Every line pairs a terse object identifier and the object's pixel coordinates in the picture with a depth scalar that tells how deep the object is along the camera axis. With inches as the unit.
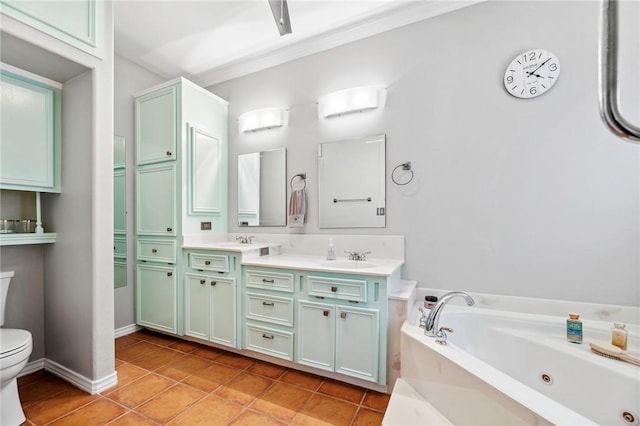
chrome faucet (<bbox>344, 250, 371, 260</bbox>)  91.8
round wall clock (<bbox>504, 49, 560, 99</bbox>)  73.7
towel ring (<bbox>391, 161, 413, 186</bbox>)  90.2
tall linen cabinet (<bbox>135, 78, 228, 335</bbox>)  103.9
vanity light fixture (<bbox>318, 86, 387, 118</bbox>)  93.9
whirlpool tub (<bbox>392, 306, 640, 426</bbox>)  42.3
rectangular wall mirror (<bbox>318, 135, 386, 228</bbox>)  94.7
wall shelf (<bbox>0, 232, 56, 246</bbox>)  69.4
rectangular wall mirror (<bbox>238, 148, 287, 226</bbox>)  111.3
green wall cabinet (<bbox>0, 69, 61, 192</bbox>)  70.0
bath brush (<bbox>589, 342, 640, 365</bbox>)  54.6
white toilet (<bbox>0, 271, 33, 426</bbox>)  57.5
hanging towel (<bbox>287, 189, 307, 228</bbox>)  104.4
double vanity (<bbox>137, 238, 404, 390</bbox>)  71.8
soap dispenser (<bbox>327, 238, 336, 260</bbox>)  94.7
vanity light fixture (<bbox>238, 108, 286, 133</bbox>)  111.4
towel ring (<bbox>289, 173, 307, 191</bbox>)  107.2
